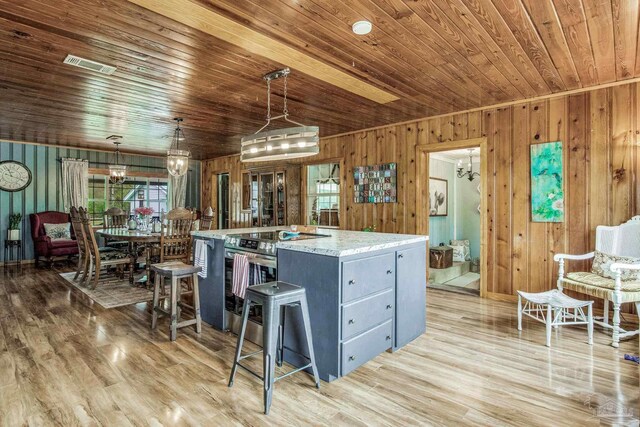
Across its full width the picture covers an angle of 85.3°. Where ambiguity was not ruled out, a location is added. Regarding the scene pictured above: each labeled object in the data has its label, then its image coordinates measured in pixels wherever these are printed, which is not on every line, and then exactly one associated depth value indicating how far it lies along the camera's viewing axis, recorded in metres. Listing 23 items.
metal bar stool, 2.05
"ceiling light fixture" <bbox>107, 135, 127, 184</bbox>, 6.46
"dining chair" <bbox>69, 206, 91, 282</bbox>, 5.08
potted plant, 6.68
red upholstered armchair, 6.56
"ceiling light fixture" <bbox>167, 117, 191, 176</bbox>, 4.55
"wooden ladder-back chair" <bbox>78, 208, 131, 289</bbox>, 4.79
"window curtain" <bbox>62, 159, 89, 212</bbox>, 7.48
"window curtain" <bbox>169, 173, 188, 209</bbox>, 9.05
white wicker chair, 2.93
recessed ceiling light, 2.41
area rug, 4.25
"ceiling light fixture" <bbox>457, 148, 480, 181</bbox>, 7.00
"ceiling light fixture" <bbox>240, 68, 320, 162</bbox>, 2.65
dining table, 4.66
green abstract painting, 3.98
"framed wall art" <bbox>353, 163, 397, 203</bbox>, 5.43
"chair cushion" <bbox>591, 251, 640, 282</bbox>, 3.17
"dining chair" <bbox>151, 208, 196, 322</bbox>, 4.31
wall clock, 6.80
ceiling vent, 3.02
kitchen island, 2.34
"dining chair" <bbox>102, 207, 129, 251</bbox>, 6.43
